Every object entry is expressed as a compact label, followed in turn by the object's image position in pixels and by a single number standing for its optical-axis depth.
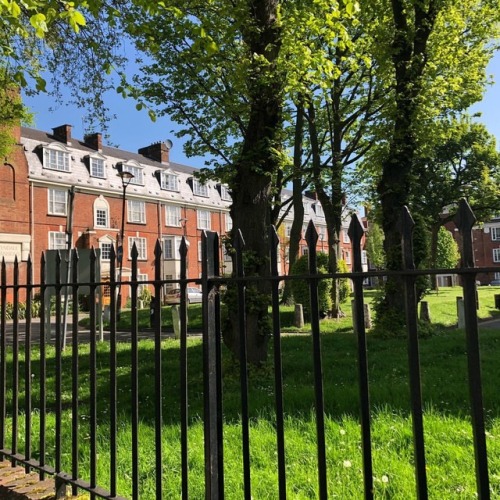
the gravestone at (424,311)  13.95
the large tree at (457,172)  31.77
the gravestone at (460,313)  12.26
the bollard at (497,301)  19.61
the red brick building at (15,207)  30.59
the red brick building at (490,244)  64.25
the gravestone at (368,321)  14.23
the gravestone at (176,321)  12.54
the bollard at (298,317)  15.23
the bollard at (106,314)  20.02
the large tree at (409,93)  12.00
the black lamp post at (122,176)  20.15
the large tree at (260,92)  7.19
